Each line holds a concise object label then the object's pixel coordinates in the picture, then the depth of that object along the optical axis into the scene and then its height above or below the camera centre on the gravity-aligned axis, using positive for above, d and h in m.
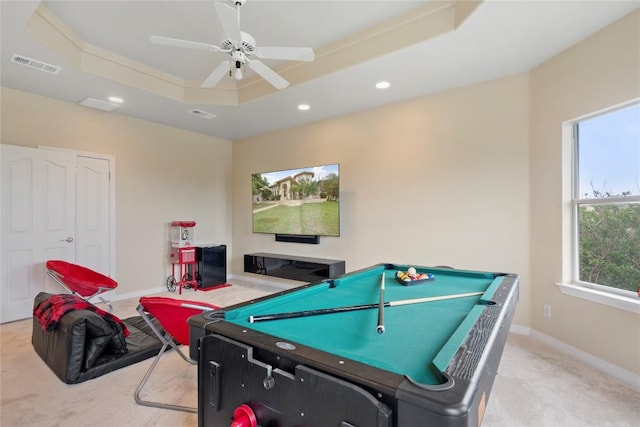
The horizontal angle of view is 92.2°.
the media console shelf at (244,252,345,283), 4.29 -0.79
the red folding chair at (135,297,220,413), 1.91 -0.64
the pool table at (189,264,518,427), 0.75 -0.48
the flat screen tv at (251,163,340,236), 4.45 +0.19
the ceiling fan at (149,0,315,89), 2.05 +1.22
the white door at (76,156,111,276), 4.12 +0.00
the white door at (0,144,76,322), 3.53 -0.07
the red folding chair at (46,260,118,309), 3.28 -0.72
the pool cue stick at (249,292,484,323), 1.35 -0.47
